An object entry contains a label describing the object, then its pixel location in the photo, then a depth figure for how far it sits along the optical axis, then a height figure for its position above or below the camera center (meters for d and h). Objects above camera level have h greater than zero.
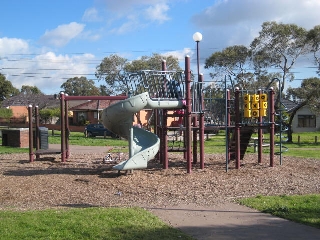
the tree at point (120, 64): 51.66 +6.55
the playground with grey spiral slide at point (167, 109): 12.11 +0.27
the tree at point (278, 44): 36.53 +6.27
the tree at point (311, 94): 33.81 +1.92
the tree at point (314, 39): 34.56 +6.21
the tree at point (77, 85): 100.38 +8.16
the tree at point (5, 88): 84.56 +6.54
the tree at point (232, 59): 42.78 +5.99
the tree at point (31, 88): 115.74 +8.88
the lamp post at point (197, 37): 12.84 +2.38
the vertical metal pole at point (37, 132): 18.03 -0.40
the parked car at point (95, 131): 37.97 -0.80
